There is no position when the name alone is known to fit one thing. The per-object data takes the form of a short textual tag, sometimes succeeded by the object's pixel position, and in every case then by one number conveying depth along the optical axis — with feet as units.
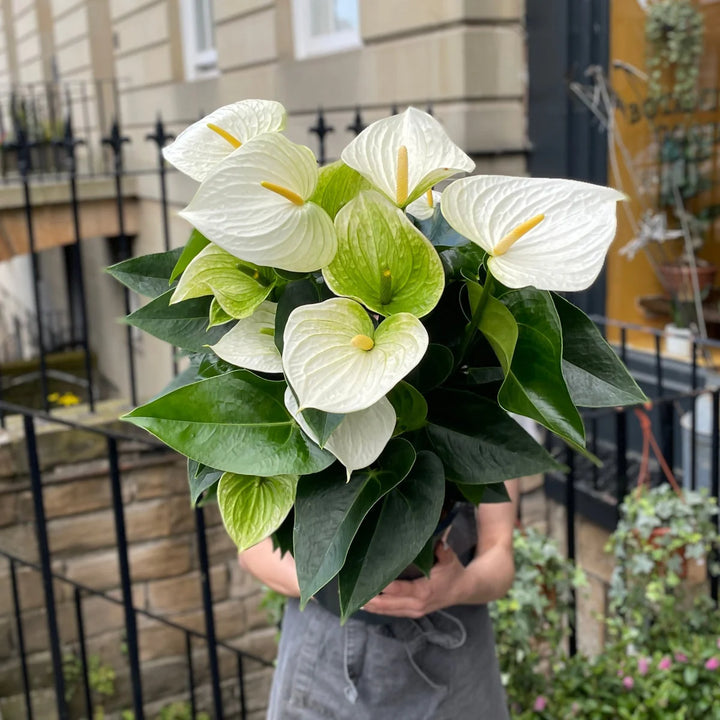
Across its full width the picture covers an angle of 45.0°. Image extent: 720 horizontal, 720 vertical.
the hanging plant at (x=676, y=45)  14.61
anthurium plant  2.75
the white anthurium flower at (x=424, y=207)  3.61
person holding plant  4.69
